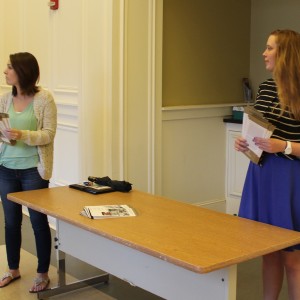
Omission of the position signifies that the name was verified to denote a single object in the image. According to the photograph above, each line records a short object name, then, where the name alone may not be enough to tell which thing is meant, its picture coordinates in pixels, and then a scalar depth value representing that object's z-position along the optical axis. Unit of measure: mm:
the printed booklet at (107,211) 2580
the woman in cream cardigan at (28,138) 3262
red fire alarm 4520
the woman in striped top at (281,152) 2500
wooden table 2078
